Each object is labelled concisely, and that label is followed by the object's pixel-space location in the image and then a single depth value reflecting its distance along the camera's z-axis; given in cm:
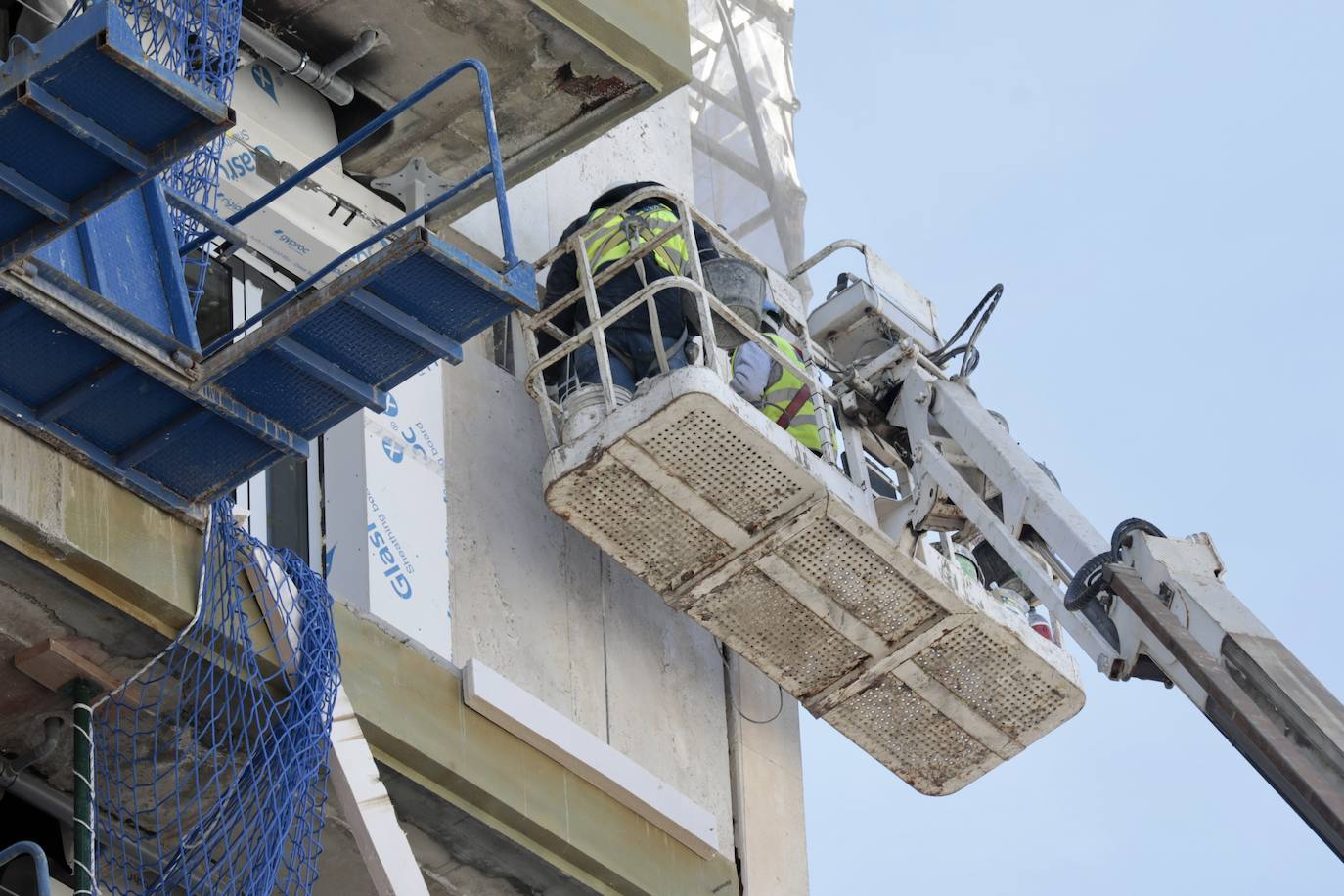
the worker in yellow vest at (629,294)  2661
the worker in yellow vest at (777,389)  2722
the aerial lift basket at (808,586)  2442
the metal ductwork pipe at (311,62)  2534
